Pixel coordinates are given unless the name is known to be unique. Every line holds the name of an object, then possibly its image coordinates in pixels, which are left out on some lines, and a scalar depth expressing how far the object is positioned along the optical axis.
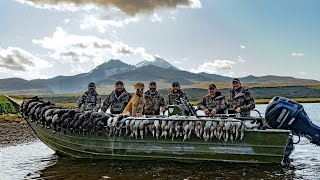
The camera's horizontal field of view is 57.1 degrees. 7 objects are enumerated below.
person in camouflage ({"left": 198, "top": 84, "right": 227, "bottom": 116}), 9.42
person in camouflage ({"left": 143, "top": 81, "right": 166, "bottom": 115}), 10.18
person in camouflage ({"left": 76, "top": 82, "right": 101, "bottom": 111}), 10.77
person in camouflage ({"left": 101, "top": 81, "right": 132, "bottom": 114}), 10.30
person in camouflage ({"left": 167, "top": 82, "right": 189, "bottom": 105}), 10.14
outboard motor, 7.81
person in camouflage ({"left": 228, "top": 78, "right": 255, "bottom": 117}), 9.05
